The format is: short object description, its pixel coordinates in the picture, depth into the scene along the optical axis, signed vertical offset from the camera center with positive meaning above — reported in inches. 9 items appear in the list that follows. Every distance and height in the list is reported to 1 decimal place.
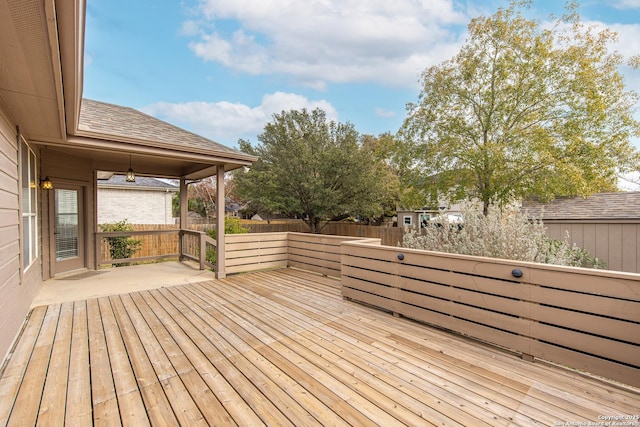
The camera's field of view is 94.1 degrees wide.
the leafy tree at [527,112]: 339.6 +119.3
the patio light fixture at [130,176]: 233.3 +29.0
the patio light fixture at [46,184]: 202.8 +20.4
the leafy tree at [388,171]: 470.0 +75.2
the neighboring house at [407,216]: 760.4 -16.9
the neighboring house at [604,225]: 287.6 -18.0
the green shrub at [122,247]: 306.5 -35.5
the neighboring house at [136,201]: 485.1 +20.2
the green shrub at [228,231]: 286.5 -19.5
